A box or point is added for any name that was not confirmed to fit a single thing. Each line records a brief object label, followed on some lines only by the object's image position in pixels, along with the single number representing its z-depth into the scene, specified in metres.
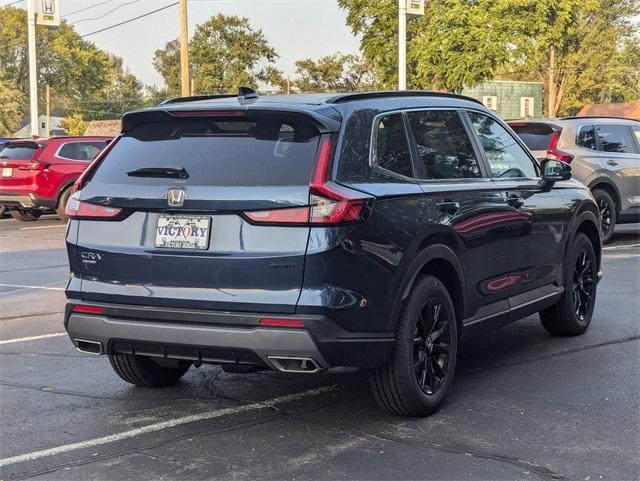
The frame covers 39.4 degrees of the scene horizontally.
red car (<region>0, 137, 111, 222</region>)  18.67
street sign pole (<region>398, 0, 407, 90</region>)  24.69
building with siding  65.81
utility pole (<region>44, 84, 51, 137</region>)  56.55
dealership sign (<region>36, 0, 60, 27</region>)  30.23
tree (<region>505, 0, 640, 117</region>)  65.31
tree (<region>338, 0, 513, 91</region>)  29.12
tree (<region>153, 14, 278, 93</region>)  72.06
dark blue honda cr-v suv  4.37
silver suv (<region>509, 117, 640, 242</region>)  13.09
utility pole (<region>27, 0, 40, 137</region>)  31.55
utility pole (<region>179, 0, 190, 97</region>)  28.23
